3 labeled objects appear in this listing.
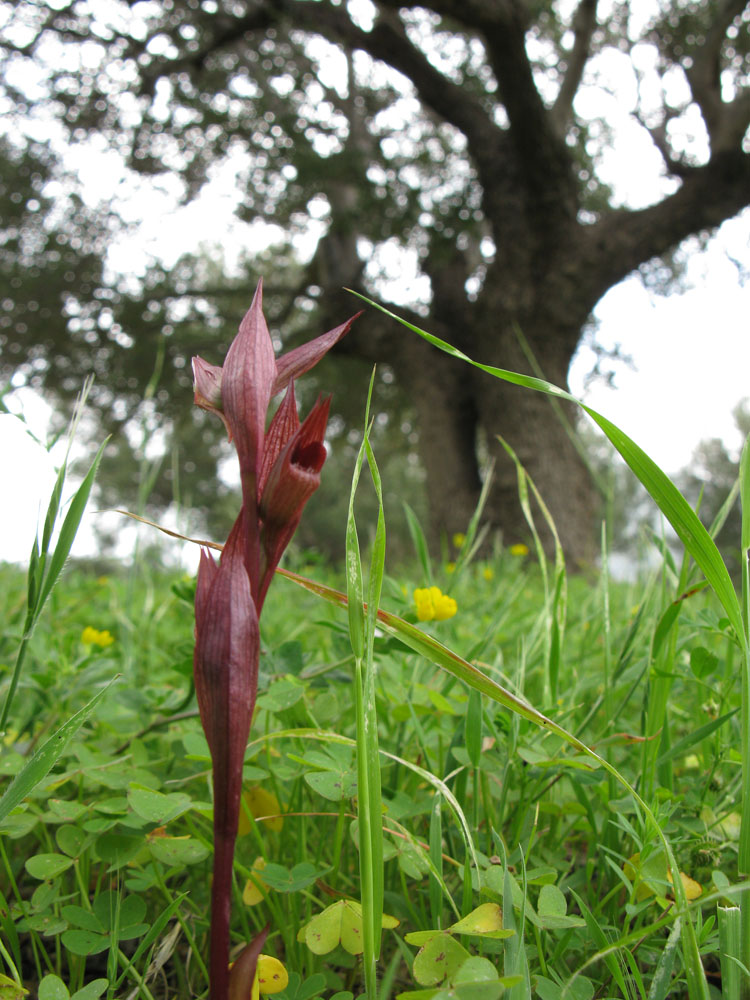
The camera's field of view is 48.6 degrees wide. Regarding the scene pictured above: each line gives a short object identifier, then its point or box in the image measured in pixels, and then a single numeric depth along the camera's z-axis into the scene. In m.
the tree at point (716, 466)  12.44
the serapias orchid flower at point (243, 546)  0.17
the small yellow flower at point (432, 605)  0.38
